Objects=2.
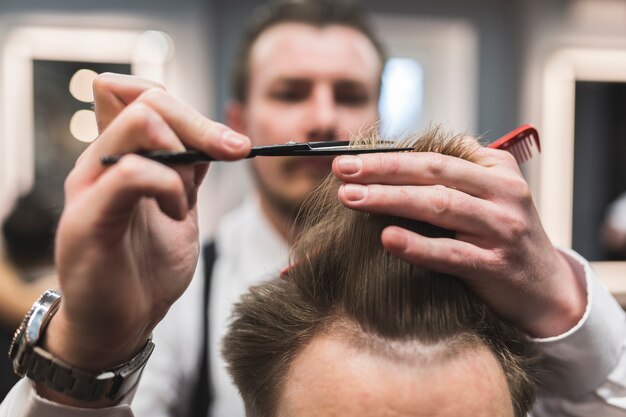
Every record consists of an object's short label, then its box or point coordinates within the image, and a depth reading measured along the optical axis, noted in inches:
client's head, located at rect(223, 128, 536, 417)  23.6
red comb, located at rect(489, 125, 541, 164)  27.5
